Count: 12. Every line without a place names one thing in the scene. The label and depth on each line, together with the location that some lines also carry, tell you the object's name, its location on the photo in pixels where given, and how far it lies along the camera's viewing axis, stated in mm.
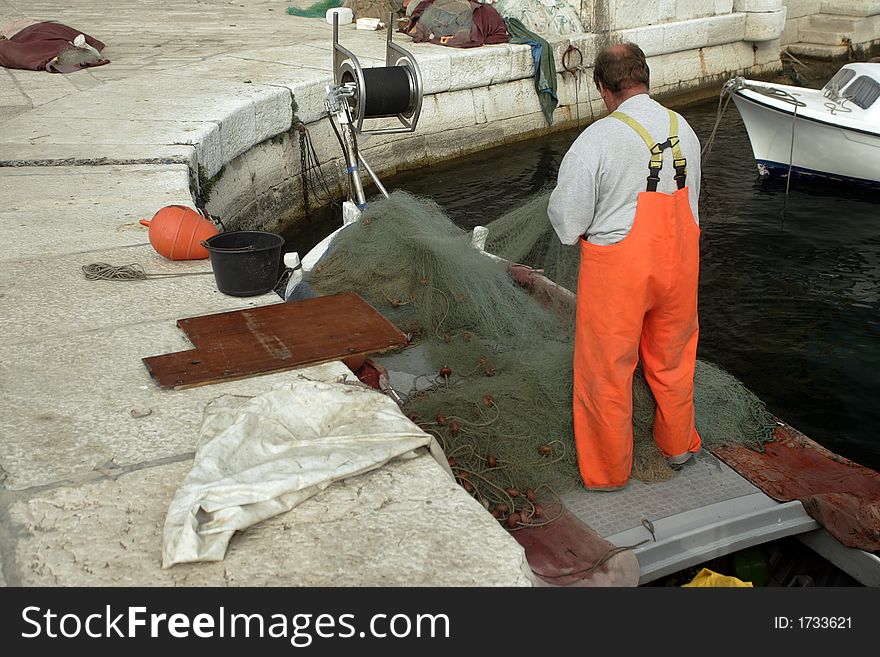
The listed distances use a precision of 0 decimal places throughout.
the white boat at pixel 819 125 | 10461
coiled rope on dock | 4891
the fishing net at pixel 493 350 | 3854
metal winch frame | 5906
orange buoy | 5137
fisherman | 3402
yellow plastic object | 3432
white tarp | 2693
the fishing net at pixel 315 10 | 14977
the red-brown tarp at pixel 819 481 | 3730
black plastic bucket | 4594
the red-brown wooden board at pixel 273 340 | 3867
